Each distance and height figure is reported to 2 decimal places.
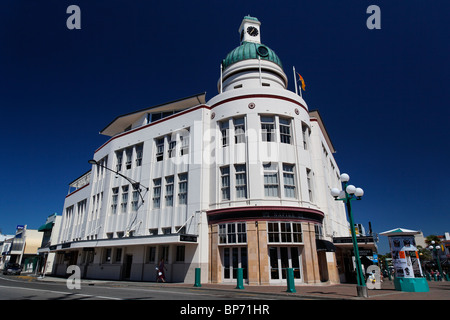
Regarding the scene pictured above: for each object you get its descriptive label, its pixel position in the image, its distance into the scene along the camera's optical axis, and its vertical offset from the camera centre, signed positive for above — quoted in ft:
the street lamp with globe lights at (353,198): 38.96 +9.44
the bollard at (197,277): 56.39 -2.16
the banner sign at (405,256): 50.03 +1.17
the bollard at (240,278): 49.78 -2.22
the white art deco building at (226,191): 64.75 +18.97
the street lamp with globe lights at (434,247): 101.82 +5.17
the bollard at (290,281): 44.93 -2.45
